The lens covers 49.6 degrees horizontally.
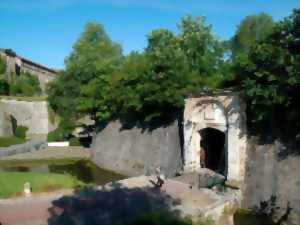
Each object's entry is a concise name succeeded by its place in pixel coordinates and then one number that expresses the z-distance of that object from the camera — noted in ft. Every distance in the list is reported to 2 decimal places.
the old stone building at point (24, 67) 164.50
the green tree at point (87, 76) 92.94
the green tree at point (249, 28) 145.99
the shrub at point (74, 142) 114.21
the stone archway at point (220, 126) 48.37
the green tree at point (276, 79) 42.63
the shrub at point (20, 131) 137.90
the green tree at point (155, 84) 62.39
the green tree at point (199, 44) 84.77
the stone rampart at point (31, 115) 143.23
